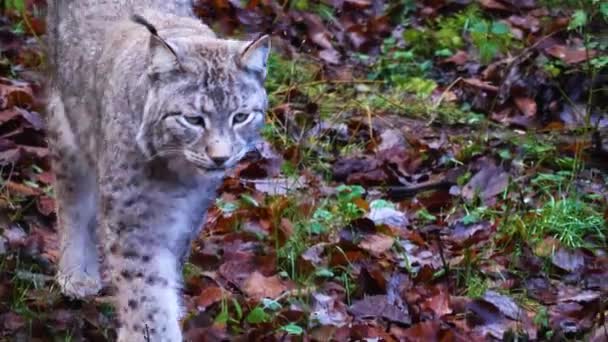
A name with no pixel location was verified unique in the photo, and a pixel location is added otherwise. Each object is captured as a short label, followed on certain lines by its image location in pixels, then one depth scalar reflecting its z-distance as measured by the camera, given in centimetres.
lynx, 818
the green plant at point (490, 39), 1540
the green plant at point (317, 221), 1052
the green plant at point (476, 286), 1018
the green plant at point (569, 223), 1106
